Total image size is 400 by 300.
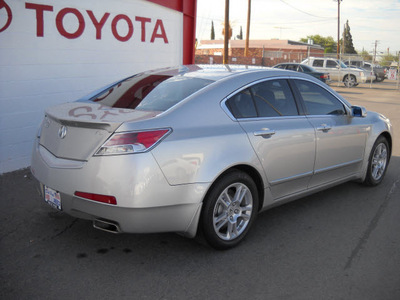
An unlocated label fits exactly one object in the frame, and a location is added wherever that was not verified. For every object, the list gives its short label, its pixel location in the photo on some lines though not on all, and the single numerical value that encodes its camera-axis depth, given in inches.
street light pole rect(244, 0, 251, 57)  1506.4
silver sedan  131.8
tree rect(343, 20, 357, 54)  4007.1
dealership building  248.8
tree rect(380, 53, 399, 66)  2067.2
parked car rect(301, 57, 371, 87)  1114.1
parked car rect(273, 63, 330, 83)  921.5
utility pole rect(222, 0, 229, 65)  955.1
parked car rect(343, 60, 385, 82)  1337.4
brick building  2160.4
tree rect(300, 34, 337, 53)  4131.9
